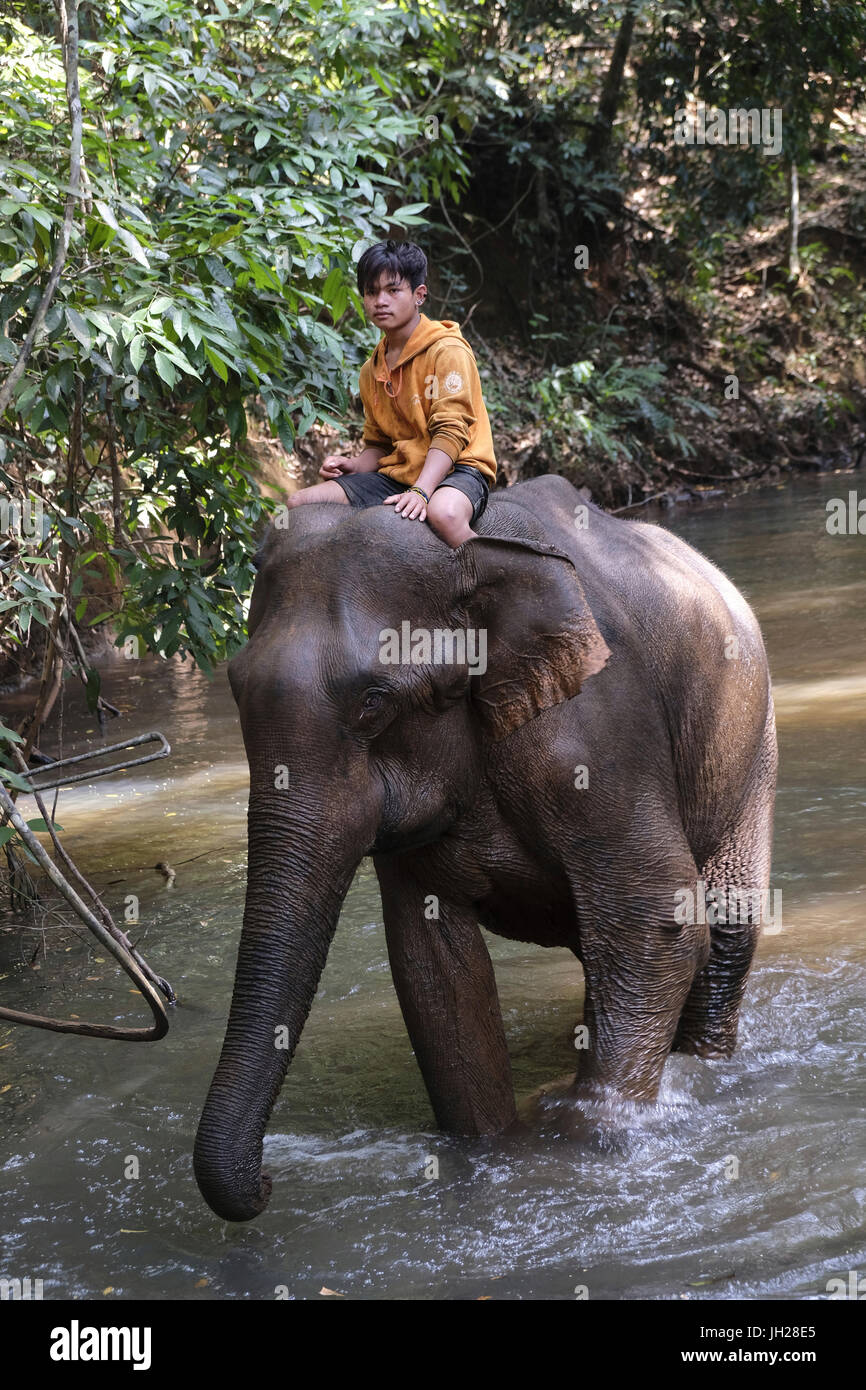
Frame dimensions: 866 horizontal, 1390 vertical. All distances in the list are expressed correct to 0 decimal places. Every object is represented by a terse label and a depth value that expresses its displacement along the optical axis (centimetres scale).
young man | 404
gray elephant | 345
